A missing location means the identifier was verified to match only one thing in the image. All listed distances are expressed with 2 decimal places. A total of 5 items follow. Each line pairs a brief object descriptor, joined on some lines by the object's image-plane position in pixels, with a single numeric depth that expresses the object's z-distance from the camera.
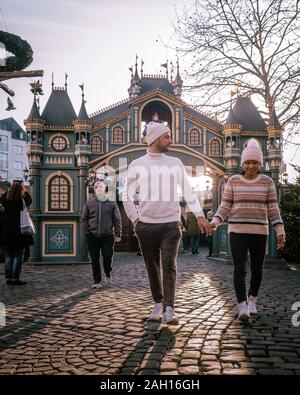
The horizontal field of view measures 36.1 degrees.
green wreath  12.74
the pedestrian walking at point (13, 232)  8.91
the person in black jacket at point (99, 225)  8.34
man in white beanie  4.93
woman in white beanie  5.20
